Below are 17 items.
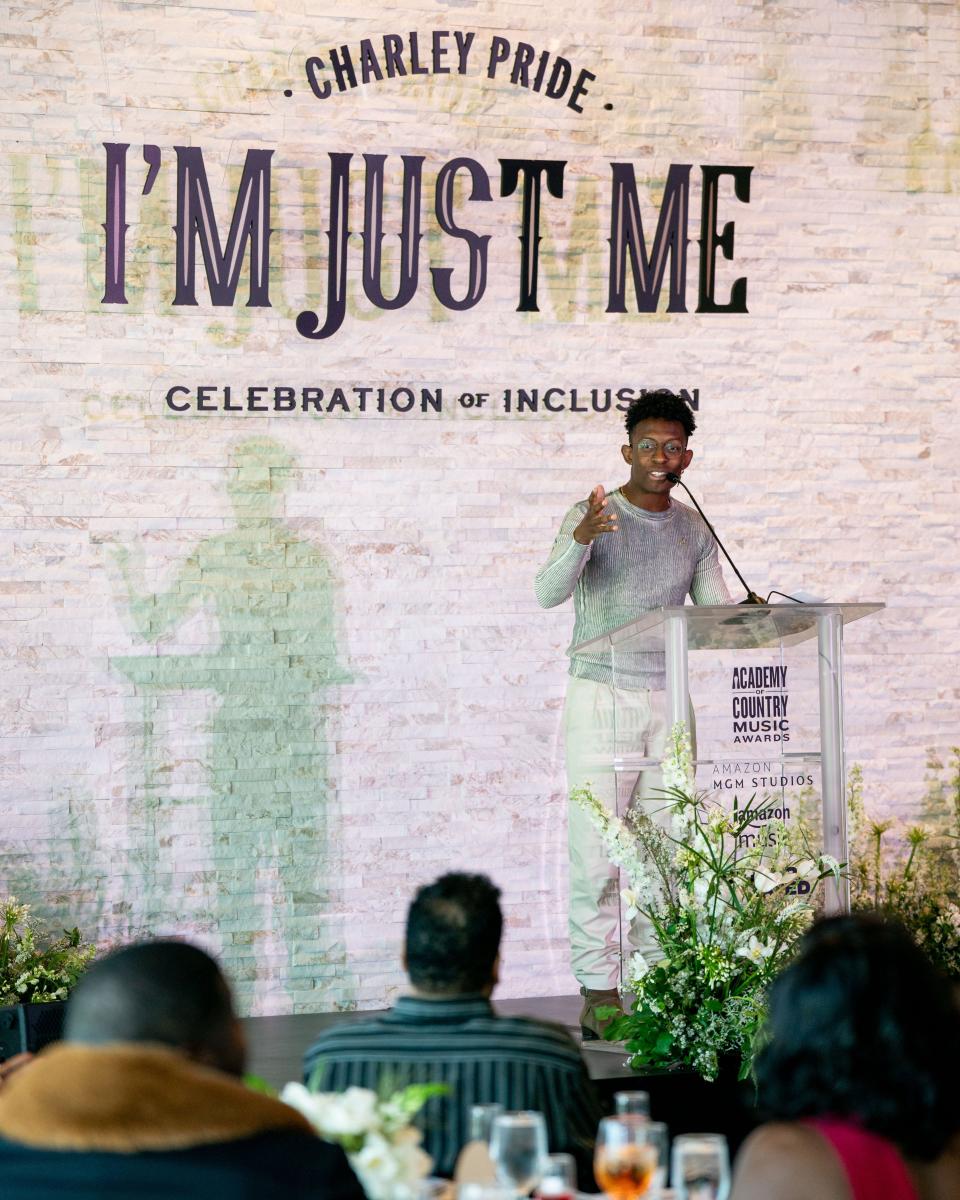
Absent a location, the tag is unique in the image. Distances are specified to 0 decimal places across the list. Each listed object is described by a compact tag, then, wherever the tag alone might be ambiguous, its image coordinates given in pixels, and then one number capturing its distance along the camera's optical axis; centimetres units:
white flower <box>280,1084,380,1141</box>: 403
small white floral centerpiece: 399
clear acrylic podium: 882
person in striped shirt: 485
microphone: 898
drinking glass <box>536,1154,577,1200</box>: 411
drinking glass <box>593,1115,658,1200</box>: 420
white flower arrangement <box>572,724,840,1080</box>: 840
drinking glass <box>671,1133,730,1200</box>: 407
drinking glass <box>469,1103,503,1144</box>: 432
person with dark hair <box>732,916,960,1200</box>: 365
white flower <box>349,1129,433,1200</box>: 398
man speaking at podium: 978
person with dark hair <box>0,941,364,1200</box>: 346
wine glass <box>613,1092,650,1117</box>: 460
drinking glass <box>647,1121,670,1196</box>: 421
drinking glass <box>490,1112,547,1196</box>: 411
